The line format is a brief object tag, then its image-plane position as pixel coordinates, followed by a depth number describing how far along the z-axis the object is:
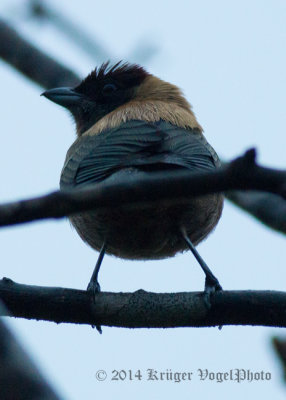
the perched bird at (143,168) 9.87
